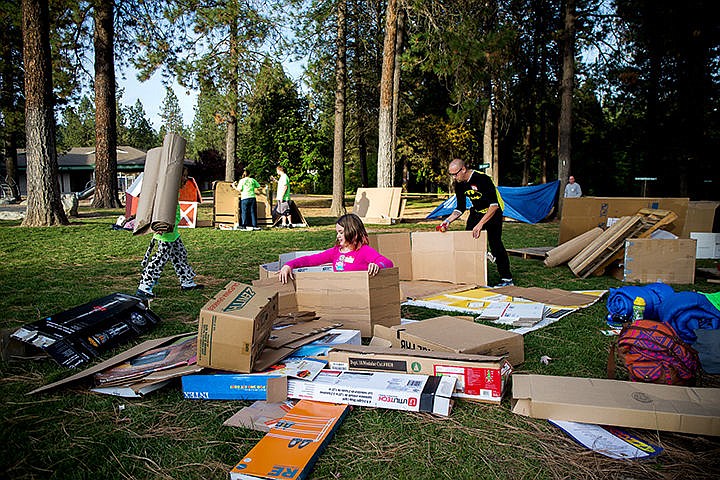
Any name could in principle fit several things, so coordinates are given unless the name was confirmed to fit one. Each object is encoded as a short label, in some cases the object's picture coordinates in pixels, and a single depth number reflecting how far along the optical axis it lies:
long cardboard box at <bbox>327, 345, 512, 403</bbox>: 2.86
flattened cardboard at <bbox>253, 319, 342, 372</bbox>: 3.09
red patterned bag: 2.93
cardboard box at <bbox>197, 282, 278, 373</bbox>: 2.88
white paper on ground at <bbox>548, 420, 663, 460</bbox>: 2.35
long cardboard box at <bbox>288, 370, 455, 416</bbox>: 2.71
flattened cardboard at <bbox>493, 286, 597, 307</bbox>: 5.39
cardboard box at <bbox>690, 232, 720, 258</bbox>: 9.01
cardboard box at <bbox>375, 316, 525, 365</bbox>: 3.27
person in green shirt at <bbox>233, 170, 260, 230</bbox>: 13.60
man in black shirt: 6.55
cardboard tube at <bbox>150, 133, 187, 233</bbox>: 4.96
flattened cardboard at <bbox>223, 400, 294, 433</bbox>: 2.61
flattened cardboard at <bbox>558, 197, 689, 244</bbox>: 8.87
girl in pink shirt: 4.47
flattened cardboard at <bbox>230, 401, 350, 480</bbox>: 2.13
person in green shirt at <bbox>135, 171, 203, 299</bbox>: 5.58
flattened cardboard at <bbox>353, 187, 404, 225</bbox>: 16.23
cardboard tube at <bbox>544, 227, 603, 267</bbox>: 7.86
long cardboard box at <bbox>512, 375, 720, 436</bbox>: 2.43
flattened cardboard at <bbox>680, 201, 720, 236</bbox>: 9.89
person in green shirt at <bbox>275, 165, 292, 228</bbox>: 13.76
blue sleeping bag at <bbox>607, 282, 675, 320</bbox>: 4.27
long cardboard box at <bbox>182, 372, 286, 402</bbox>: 2.91
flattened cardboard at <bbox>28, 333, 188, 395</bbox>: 3.00
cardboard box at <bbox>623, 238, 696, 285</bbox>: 6.74
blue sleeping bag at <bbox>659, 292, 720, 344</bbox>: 3.93
